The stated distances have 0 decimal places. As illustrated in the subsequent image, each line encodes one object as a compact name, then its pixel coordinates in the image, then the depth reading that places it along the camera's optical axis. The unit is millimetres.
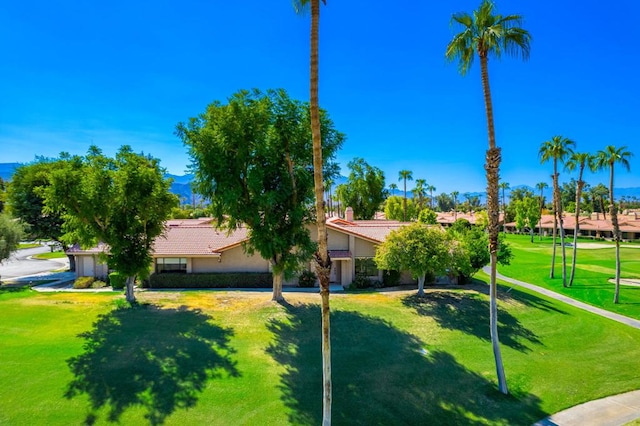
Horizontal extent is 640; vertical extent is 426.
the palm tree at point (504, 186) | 86688
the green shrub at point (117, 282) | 28422
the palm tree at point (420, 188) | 81562
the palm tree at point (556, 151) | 30170
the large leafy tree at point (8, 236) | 28969
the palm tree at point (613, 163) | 26531
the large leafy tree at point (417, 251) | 23656
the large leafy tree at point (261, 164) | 20734
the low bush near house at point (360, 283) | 28984
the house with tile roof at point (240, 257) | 29500
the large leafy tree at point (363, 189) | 62281
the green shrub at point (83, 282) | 29094
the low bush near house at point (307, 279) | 29266
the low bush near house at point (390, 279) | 29641
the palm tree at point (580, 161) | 29766
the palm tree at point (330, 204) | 84656
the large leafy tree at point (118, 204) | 20945
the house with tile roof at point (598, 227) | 78000
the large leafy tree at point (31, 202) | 34281
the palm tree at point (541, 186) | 79938
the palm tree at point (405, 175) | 75875
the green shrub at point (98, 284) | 29466
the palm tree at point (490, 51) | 13281
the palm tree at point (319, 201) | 9961
